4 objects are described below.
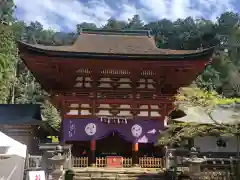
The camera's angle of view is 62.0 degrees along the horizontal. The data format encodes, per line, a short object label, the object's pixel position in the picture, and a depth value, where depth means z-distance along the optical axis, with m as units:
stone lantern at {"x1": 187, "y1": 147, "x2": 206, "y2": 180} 7.54
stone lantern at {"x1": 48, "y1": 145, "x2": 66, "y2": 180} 7.64
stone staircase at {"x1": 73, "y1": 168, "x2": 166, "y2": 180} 8.94
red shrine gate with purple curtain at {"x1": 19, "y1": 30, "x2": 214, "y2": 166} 10.22
